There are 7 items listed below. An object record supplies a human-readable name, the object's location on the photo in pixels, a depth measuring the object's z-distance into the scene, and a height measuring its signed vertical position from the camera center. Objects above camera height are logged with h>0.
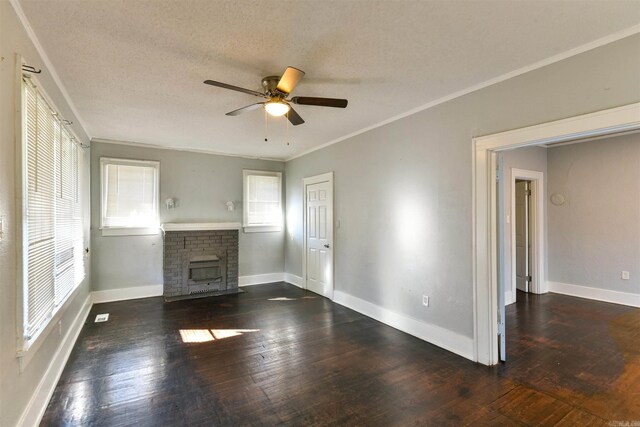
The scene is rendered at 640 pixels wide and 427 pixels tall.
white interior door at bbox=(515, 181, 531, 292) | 5.45 -0.37
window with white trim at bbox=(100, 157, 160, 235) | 4.99 +0.35
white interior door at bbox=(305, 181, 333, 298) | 5.11 -0.38
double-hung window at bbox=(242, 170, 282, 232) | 6.23 +0.33
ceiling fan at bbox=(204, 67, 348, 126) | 2.41 +0.98
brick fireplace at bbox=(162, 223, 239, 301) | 5.32 -0.76
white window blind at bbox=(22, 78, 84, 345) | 2.00 +0.04
